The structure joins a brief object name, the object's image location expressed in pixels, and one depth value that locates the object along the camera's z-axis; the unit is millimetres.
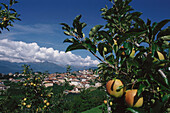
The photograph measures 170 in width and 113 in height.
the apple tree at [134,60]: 969
